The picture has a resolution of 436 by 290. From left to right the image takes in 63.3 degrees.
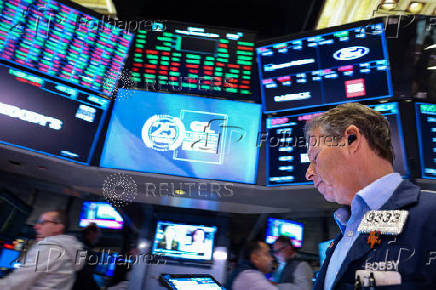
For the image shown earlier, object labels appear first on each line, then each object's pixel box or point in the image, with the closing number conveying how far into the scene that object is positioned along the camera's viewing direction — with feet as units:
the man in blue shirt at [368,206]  2.48
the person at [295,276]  9.77
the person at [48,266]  6.85
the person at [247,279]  9.09
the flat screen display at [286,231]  14.90
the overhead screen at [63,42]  10.14
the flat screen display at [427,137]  9.51
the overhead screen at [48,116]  9.73
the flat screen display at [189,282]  7.29
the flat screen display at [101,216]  13.74
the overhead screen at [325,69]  10.30
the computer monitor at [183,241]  11.72
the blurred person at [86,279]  7.61
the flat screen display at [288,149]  10.56
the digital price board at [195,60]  11.37
